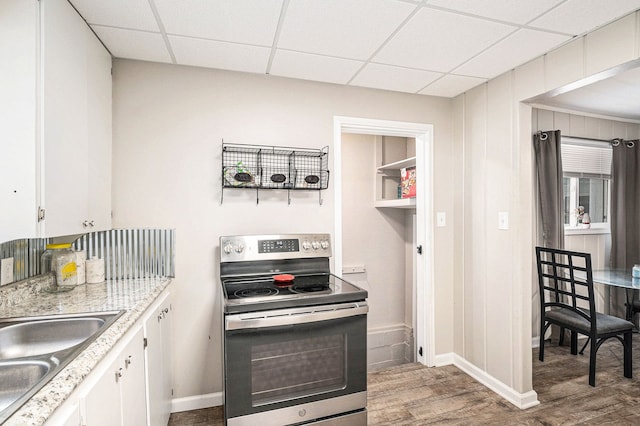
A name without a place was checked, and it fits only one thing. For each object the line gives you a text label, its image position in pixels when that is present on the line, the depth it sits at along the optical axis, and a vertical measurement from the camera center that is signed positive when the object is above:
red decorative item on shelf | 3.00 +0.31
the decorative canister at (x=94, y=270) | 1.94 -0.31
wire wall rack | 2.25 +0.34
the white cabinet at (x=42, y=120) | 1.23 +0.39
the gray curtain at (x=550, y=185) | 3.11 +0.28
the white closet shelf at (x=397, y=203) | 2.95 +0.12
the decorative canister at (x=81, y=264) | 1.83 -0.27
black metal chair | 2.44 -0.81
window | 3.42 +0.38
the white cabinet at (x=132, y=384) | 0.92 -0.60
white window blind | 3.40 +0.58
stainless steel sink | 0.99 -0.45
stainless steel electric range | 1.62 -0.72
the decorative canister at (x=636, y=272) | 2.70 -0.47
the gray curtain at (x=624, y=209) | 3.51 +0.06
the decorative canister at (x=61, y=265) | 1.72 -0.26
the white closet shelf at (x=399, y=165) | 3.09 +0.50
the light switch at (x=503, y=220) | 2.31 -0.04
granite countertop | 0.77 -0.40
